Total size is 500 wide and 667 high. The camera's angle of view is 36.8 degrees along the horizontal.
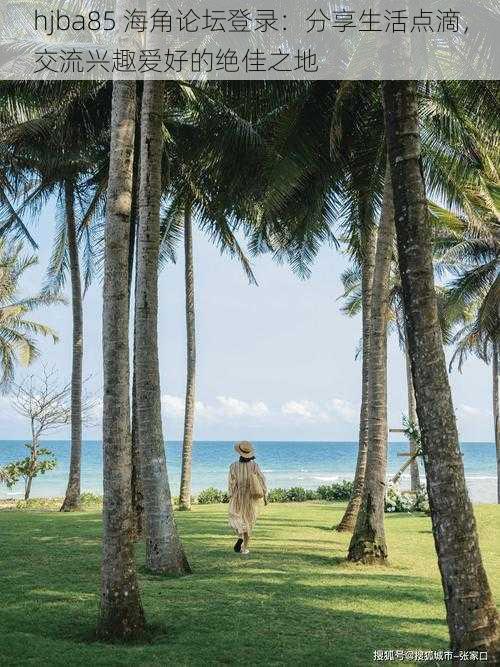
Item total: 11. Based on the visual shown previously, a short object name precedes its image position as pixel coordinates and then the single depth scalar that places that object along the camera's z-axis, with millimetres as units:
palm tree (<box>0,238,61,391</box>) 31531
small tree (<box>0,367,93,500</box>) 25438
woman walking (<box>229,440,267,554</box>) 11148
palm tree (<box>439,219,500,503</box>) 26391
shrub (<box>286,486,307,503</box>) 25475
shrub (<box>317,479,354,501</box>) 25812
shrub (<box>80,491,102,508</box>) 22880
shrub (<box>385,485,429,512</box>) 18750
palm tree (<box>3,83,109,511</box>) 14398
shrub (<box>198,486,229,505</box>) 24141
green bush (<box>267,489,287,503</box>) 25273
